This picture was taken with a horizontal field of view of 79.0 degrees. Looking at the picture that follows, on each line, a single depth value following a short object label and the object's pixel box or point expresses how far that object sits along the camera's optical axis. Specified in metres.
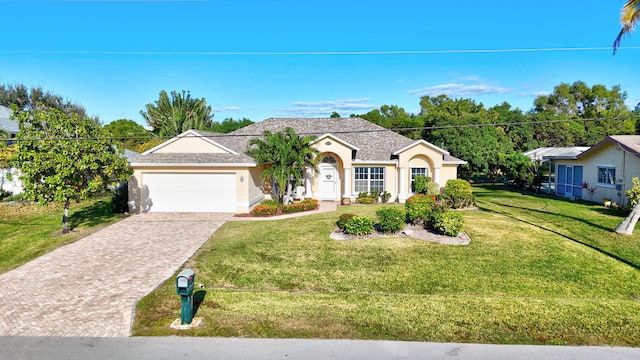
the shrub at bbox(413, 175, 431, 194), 23.75
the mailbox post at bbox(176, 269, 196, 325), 7.41
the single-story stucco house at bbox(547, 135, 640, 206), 20.03
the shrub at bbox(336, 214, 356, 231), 15.11
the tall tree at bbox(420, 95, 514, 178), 34.44
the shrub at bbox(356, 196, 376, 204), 24.05
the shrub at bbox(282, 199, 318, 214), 20.31
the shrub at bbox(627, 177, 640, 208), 17.25
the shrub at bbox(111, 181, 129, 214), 20.25
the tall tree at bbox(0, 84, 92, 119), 51.12
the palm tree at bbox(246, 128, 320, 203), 20.30
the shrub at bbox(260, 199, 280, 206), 20.83
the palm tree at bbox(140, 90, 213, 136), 38.03
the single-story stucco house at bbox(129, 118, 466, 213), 20.31
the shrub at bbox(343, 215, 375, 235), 14.46
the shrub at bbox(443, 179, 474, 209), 21.00
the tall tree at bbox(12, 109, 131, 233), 14.57
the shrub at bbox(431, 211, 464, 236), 14.08
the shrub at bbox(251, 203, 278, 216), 19.53
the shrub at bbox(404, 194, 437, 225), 15.34
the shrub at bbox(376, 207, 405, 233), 14.59
